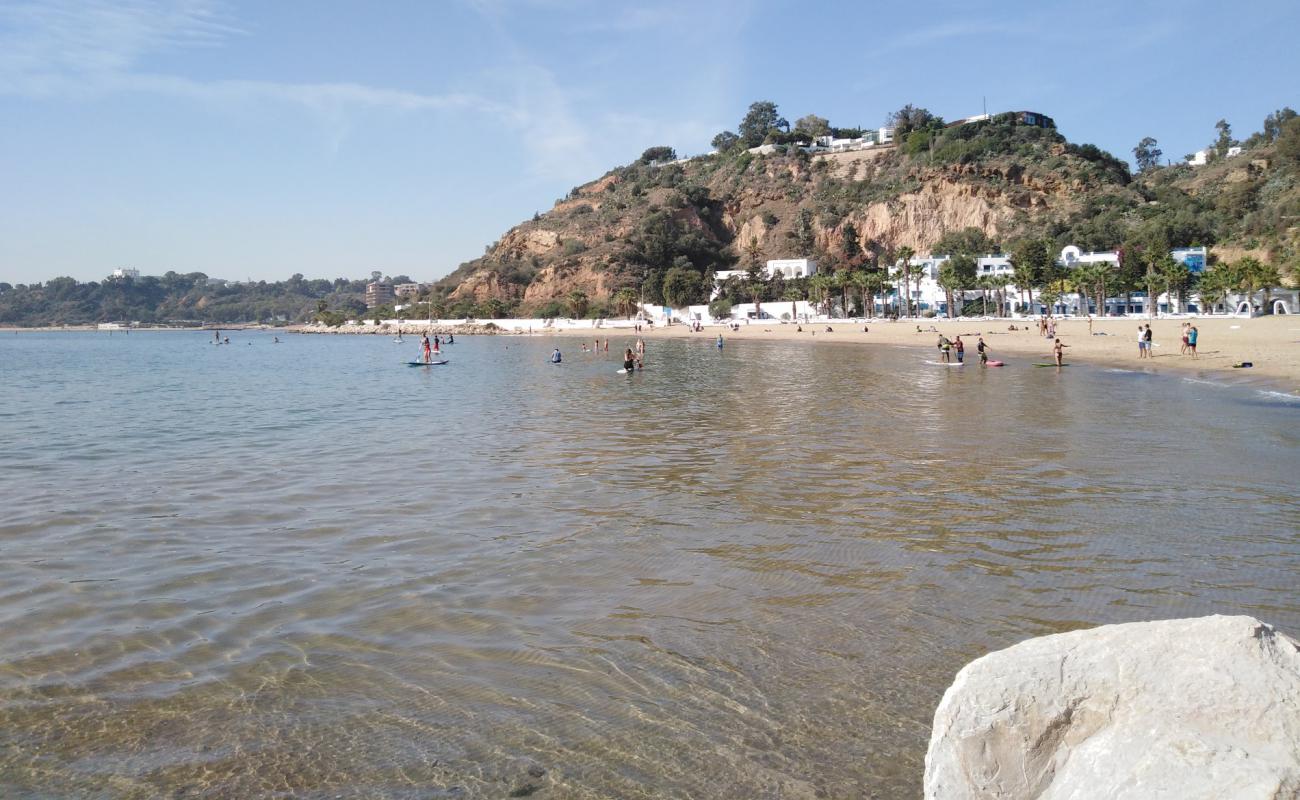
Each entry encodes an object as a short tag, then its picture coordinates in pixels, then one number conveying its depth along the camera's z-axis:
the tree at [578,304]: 123.50
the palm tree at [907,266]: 92.00
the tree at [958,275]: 83.38
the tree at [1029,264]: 78.50
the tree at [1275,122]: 120.69
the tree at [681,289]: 118.31
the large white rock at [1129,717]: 2.61
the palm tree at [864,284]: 93.62
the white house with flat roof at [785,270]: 117.06
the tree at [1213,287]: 64.75
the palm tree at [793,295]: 109.69
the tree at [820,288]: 99.62
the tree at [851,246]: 119.62
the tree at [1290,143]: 90.00
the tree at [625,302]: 116.93
